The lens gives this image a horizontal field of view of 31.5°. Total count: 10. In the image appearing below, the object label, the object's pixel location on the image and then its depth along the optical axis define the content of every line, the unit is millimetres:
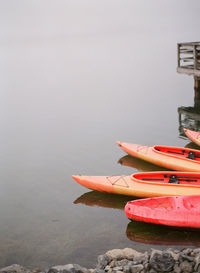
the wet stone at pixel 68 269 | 5625
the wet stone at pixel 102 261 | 6041
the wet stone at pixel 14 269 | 5955
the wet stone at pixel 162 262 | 5387
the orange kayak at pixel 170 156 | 9703
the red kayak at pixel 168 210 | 7055
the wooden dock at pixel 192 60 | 16016
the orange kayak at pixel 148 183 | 8023
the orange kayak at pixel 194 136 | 11948
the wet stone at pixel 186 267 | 5316
